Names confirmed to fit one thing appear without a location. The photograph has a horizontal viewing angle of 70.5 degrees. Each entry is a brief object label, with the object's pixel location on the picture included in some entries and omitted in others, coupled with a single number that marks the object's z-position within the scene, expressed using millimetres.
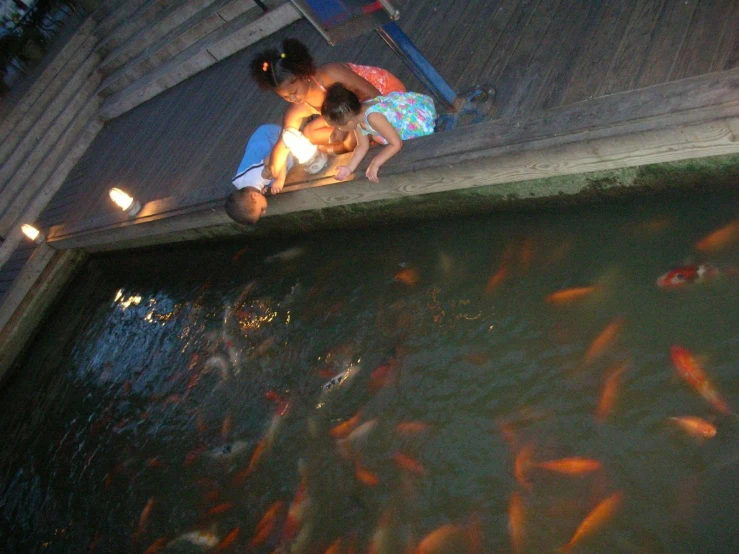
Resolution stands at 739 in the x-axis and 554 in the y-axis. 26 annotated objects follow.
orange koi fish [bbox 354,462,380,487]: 4020
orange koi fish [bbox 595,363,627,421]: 3518
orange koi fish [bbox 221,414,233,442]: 5074
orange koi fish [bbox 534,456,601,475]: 3354
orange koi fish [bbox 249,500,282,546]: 4172
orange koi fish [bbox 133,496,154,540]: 4824
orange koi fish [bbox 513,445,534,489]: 3494
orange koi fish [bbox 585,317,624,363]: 3791
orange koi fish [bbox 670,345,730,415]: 3217
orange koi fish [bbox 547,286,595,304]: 4148
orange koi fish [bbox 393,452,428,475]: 3918
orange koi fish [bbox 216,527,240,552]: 4301
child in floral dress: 3959
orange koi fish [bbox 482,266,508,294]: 4628
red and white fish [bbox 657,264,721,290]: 3725
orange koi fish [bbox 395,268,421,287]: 5152
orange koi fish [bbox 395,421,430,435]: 4128
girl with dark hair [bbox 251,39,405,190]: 4047
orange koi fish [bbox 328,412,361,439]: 4402
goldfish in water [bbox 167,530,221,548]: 4383
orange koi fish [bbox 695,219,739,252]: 3774
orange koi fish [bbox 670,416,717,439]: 3141
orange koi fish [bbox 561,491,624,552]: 3123
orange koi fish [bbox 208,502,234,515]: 4535
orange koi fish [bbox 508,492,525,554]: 3268
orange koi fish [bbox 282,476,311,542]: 4082
